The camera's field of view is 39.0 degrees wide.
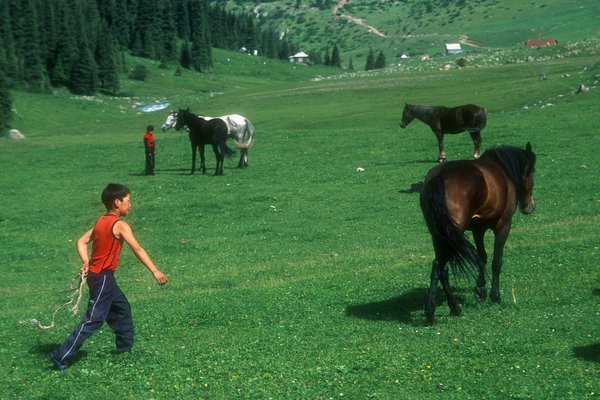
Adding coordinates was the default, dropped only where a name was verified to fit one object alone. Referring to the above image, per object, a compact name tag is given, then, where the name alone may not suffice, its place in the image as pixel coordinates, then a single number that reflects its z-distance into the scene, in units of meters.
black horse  36.50
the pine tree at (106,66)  122.75
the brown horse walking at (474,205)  12.53
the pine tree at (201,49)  164.38
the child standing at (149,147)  36.66
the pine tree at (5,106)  66.38
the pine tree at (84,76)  117.00
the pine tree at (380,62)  186.00
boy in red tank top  10.80
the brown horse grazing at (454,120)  34.03
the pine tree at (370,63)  187.25
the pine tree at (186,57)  165.75
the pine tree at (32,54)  112.88
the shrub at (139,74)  137.68
